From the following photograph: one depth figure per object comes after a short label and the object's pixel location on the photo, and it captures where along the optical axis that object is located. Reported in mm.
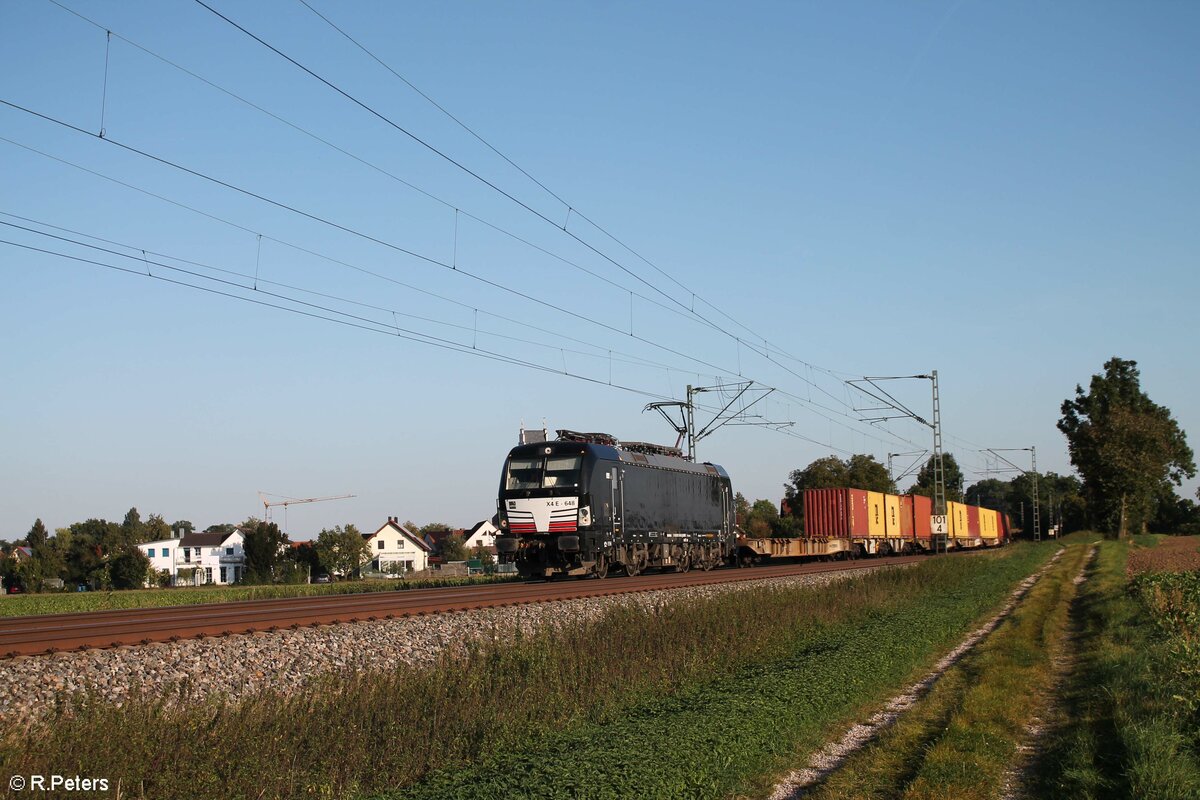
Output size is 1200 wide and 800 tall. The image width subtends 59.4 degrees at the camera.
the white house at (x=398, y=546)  125312
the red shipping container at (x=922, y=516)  67688
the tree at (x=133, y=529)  128600
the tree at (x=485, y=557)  90319
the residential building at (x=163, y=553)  121125
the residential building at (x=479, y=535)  147250
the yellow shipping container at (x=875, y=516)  57219
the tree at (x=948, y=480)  114612
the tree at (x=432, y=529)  169625
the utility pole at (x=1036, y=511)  92269
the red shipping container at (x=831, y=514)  53219
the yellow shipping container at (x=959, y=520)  65938
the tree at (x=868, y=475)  102688
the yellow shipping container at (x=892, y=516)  61100
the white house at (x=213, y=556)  123031
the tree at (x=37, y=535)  122738
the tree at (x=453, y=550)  126375
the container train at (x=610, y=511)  30656
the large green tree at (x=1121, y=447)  83188
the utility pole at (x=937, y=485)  51156
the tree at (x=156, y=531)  139250
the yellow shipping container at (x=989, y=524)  83006
